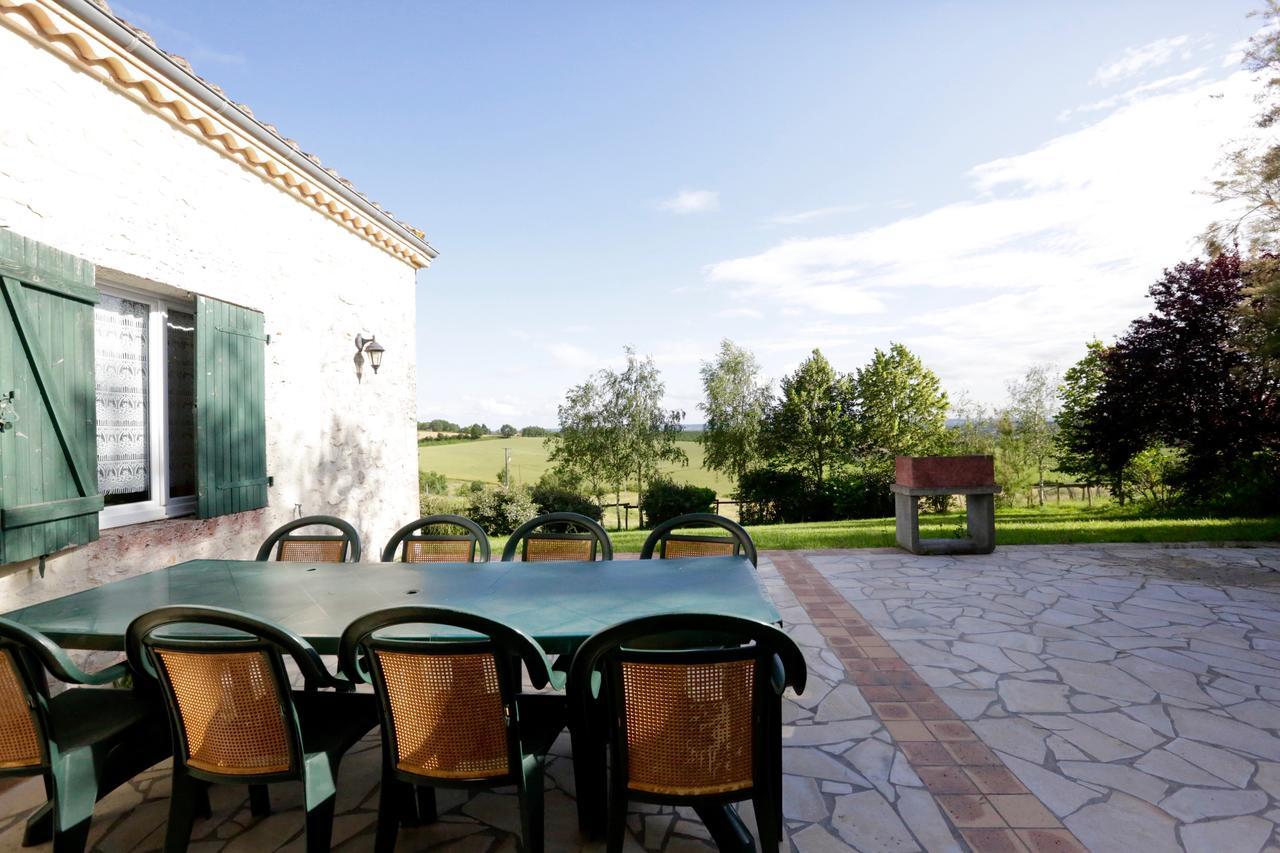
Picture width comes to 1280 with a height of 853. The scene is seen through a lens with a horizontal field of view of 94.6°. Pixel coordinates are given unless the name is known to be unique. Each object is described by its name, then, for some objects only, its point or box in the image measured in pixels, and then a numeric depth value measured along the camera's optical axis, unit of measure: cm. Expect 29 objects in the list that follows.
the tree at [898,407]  2050
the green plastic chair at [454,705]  161
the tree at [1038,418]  1570
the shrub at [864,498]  1489
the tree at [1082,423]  1130
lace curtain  341
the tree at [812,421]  2030
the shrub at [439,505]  1093
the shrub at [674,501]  1458
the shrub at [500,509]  1091
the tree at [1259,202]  730
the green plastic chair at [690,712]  156
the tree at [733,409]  2222
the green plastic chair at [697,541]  303
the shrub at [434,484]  1598
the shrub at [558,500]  1179
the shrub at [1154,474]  1137
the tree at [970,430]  1630
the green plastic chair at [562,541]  324
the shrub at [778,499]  1595
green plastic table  199
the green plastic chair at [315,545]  328
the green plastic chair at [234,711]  165
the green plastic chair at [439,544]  328
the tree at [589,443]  1967
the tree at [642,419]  1961
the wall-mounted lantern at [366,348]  563
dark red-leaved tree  967
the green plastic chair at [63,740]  168
